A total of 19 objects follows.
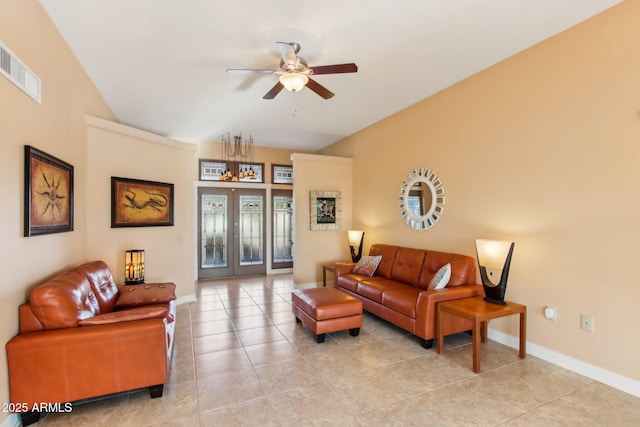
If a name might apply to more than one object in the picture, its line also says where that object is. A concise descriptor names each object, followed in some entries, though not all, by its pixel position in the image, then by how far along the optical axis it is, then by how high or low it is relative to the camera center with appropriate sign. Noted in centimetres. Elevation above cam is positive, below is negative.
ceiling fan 280 +143
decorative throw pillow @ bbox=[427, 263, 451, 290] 349 -76
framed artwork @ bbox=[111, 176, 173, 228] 416 +19
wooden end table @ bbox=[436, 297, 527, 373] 282 -98
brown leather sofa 332 -100
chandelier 695 +157
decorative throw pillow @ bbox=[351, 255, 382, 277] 486 -85
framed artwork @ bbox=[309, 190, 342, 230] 628 +11
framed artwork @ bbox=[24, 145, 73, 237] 227 +20
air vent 200 +105
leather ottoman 349 -119
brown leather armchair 208 -100
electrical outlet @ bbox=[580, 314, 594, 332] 274 -101
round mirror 435 +24
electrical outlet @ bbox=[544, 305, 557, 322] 300 -101
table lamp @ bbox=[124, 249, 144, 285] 417 -74
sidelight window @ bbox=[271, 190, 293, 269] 776 -37
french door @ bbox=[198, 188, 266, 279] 715 -42
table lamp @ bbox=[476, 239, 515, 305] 310 -55
